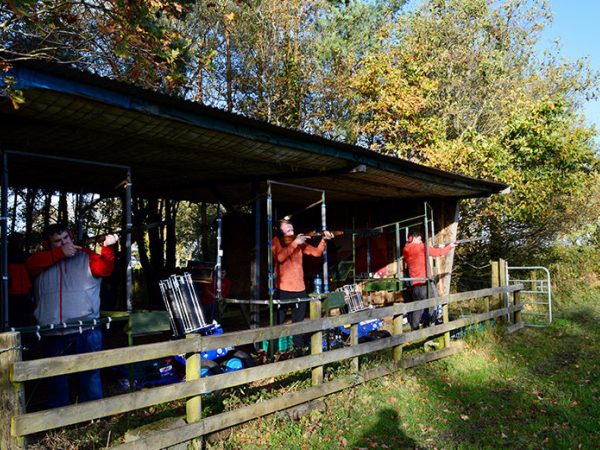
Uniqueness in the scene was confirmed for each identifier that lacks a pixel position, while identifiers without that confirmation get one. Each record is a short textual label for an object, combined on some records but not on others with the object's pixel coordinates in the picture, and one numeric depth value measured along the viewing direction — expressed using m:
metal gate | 10.16
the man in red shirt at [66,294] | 4.38
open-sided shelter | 3.77
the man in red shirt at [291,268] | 6.86
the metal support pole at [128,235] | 5.16
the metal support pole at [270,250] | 6.58
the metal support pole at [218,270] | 7.42
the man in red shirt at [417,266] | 9.04
